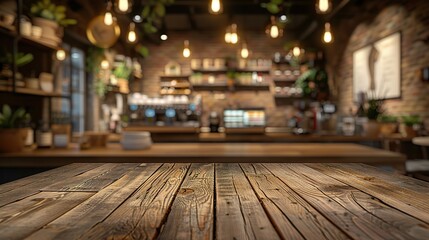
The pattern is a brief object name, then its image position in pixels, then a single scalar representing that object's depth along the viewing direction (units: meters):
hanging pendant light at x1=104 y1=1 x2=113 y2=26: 3.94
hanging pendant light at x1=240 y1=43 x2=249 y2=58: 7.22
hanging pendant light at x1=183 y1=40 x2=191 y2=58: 6.61
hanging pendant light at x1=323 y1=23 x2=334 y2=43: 5.04
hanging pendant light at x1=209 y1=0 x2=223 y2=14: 3.78
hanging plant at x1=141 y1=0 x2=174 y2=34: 5.96
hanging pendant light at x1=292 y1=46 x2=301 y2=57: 7.49
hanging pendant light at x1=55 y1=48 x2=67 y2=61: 4.76
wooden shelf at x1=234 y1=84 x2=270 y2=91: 9.95
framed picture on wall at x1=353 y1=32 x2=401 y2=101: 6.30
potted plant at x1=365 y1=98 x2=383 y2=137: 5.04
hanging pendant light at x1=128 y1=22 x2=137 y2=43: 5.10
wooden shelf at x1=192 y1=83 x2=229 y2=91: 10.09
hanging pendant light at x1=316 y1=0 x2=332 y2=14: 3.72
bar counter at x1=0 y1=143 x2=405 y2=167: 2.89
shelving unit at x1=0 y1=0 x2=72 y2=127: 3.46
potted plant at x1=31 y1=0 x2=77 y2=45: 3.89
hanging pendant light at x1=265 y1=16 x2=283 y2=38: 5.30
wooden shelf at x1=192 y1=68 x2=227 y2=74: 9.81
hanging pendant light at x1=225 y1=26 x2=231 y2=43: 5.56
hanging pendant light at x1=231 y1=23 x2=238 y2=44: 5.47
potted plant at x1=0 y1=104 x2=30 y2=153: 3.03
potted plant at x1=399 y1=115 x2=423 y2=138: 5.21
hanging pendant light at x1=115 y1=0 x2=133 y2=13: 3.65
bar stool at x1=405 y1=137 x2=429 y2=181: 3.84
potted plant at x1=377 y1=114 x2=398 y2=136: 5.19
